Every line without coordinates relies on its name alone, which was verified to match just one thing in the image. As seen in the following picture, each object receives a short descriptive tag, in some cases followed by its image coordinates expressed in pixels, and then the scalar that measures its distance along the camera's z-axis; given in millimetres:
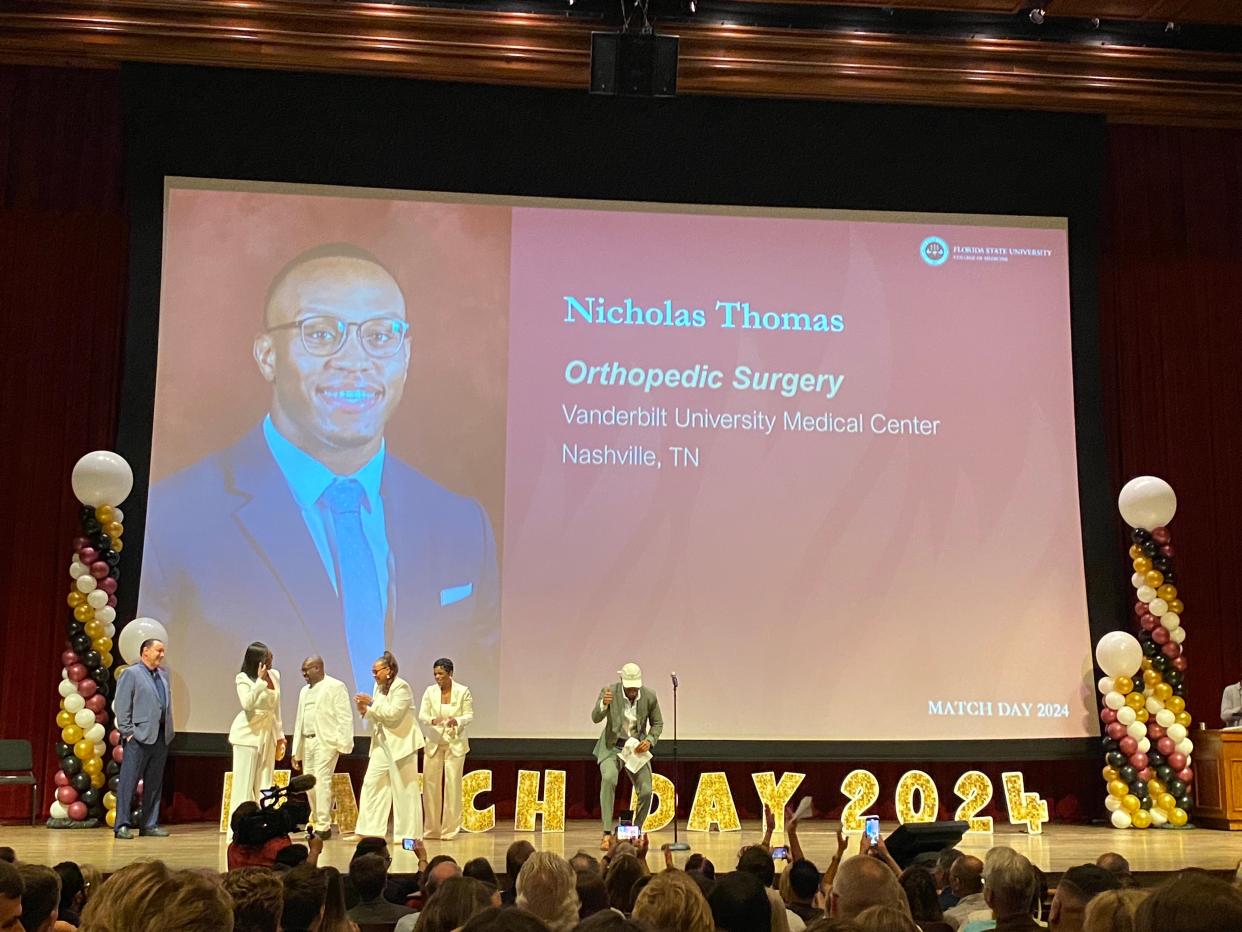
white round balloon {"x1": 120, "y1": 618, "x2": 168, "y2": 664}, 9609
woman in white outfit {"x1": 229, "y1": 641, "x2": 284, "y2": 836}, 9156
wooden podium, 10039
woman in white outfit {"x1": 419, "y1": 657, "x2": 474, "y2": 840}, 9305
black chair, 9484
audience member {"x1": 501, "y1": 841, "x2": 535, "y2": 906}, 4453
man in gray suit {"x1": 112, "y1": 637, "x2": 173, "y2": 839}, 9055
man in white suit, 9336
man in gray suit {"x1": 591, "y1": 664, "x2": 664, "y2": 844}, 9305
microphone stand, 8734
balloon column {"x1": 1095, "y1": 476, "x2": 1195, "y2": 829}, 10258
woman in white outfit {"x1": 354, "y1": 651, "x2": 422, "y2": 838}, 9164
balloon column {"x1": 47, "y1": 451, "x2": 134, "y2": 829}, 9586
